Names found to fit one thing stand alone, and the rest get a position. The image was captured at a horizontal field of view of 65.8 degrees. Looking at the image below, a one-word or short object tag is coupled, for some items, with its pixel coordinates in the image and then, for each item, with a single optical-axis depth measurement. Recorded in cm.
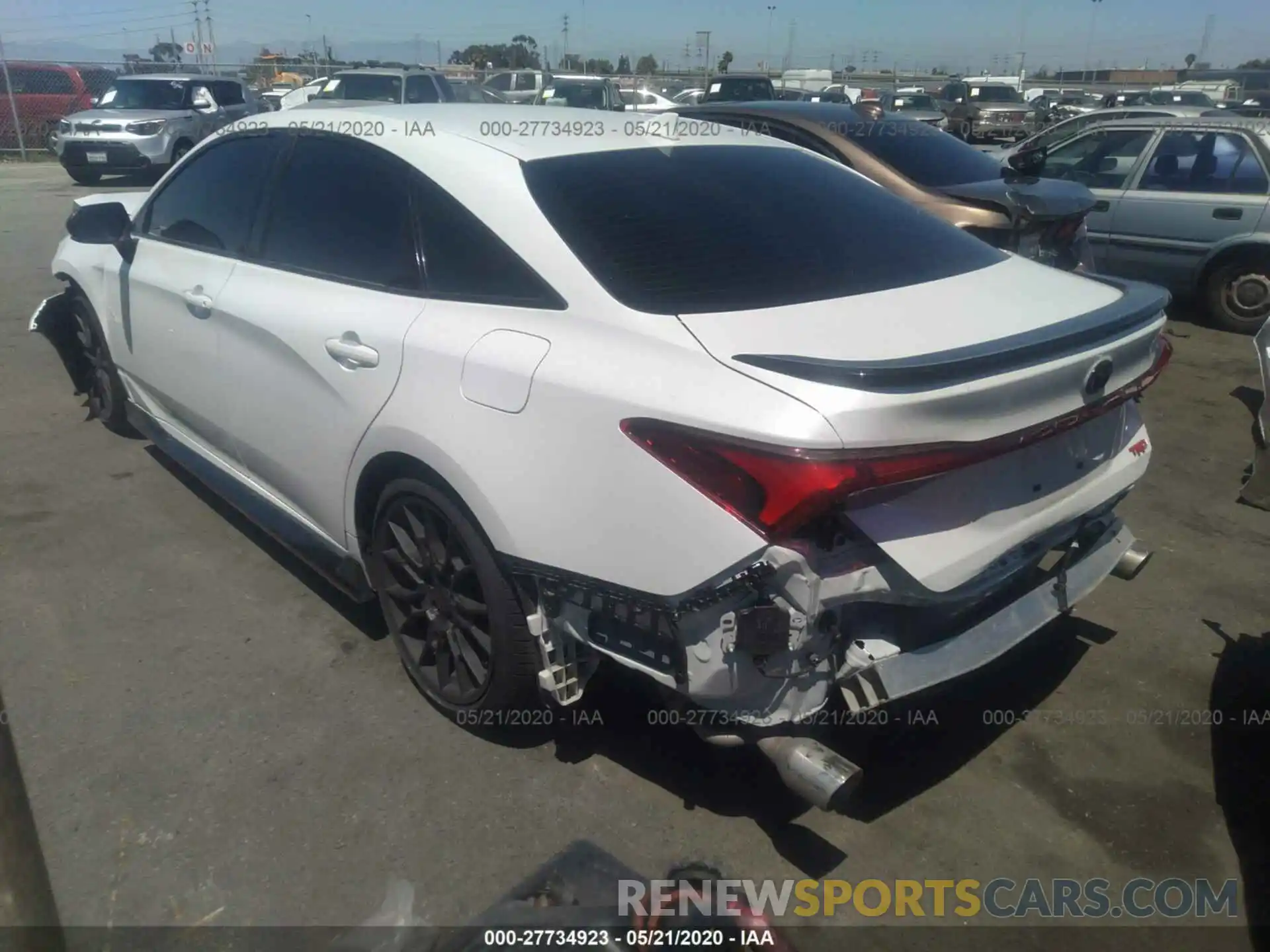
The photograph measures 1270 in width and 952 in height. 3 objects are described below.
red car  2064
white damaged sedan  210
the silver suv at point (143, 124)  1582
